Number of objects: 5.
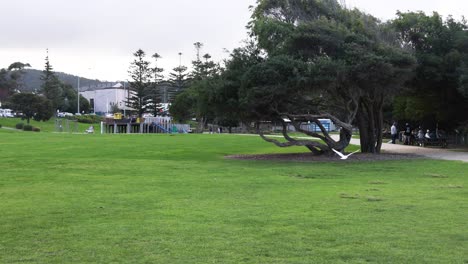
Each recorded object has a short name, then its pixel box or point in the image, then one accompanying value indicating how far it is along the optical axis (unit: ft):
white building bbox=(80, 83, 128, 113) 439.22
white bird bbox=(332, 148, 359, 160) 81.28
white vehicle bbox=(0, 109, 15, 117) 348.30
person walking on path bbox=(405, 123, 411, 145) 127.49
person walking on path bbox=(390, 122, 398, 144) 134.89
